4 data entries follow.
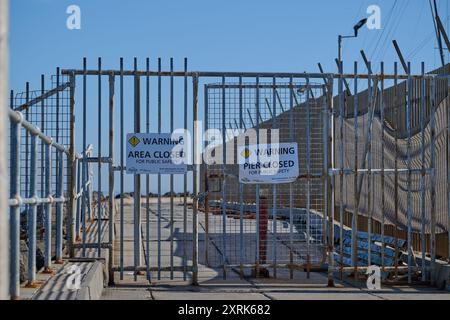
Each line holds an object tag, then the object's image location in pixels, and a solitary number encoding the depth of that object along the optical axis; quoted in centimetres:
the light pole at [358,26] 1855
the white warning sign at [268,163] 993
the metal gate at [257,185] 968
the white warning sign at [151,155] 964
